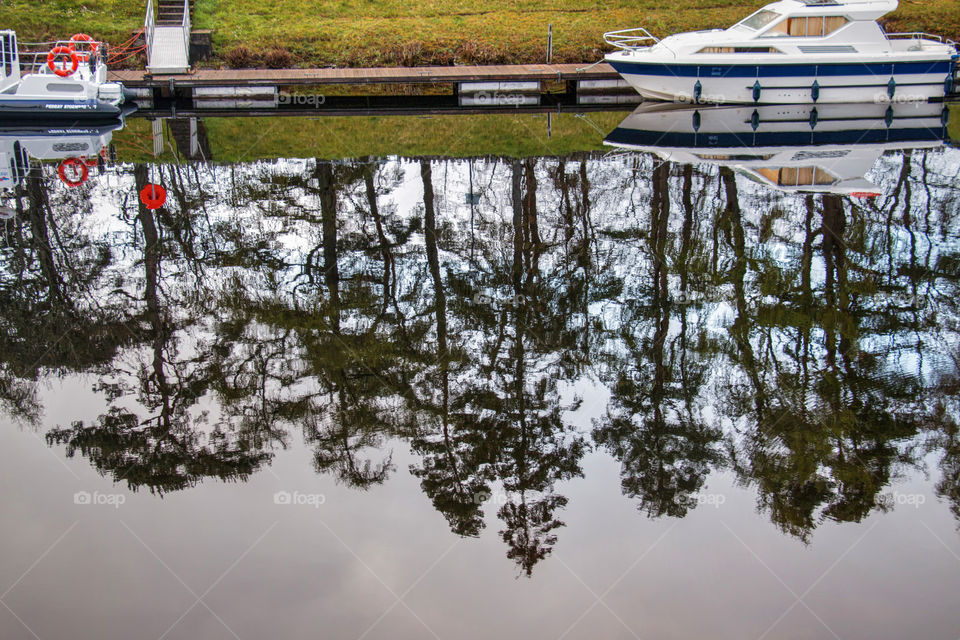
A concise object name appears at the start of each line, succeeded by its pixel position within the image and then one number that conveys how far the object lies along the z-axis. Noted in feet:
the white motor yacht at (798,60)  55.67
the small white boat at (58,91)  52.70
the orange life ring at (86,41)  55.11
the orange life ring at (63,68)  53.83
